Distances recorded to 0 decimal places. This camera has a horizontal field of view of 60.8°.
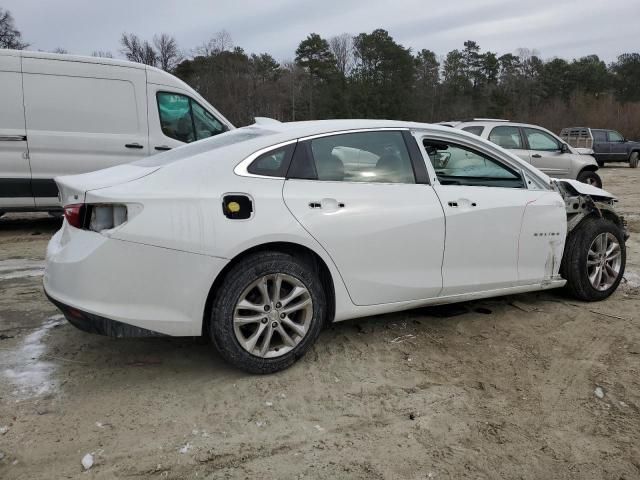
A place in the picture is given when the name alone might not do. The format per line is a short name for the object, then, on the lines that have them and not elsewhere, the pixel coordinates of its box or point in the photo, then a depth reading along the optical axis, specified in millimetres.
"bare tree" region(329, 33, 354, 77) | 66375
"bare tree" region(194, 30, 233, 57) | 58609
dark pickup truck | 23766
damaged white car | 2920
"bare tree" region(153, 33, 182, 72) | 52938
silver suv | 10820
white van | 6961
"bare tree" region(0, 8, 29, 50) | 41469
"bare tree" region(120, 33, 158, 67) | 50500
